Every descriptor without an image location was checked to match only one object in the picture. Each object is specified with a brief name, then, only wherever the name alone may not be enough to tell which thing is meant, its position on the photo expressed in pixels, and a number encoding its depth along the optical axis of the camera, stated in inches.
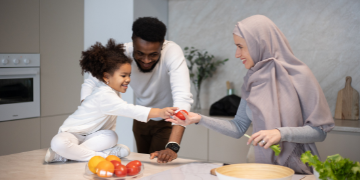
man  71.7
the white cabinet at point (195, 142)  121.3
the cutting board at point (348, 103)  111.2
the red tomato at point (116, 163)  48.2
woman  54.8
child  58.6
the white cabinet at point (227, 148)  113.7
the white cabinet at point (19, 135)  103.9
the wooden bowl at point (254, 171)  42.7
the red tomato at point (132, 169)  48.5
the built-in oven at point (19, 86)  103.9
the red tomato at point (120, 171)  47.2
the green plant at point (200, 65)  132.3
